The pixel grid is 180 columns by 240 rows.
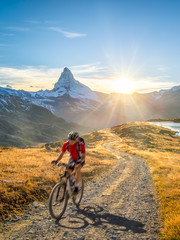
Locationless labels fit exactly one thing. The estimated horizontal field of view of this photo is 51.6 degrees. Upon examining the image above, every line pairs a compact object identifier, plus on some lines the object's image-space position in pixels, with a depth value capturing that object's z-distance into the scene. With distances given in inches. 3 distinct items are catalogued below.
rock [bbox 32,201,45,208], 414.1
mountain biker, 362.6
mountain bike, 339.5
